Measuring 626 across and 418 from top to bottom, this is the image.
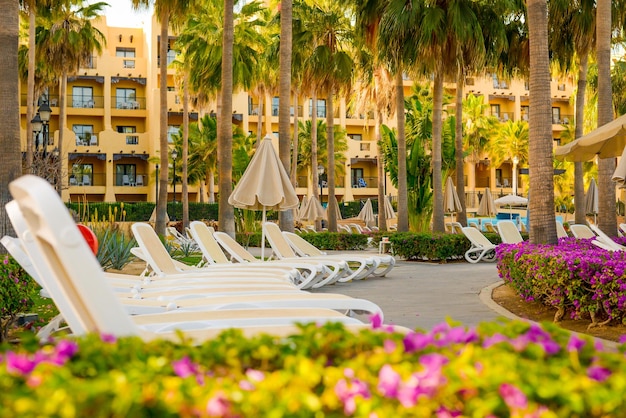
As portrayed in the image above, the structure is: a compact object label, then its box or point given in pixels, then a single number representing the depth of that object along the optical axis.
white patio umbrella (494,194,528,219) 37.84
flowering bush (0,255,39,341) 7.11
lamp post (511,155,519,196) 53.48
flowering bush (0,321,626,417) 1.98
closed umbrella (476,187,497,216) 36.88
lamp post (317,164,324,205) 45.34
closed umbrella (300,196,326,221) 35.09
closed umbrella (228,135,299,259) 15.41
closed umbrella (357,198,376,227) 41.19
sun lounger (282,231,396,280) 14.27
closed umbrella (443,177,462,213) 29.44
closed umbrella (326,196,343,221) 31.06
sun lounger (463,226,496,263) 20.55
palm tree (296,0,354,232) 30.53
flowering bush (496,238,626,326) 7.77
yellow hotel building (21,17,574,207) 57.16
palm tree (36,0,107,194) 38.19
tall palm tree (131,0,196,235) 26.86
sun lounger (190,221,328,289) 11.74
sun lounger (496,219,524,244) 17.58
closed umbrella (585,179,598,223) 30.77
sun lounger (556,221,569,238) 20.07
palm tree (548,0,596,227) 23.17
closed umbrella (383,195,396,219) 38.00
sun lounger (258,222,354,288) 13.29
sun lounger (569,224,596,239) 18.00
